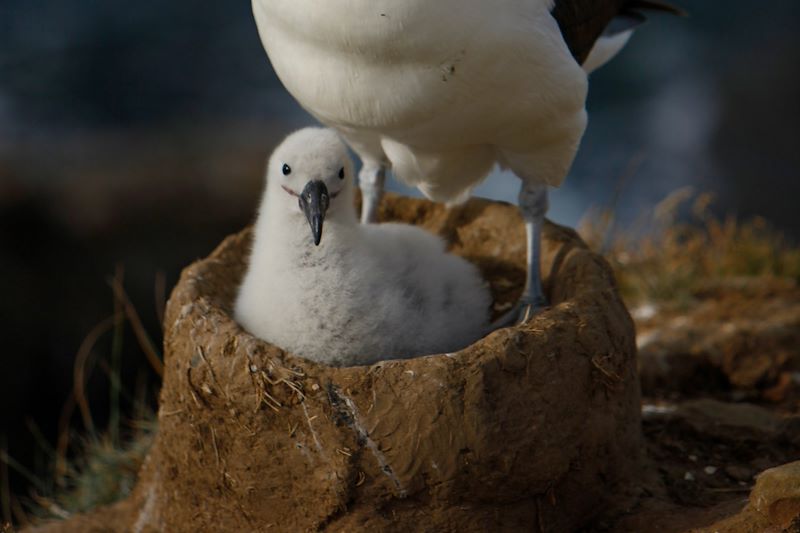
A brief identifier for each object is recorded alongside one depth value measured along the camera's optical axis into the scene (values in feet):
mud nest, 19.44
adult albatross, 20.26
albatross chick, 21.89
